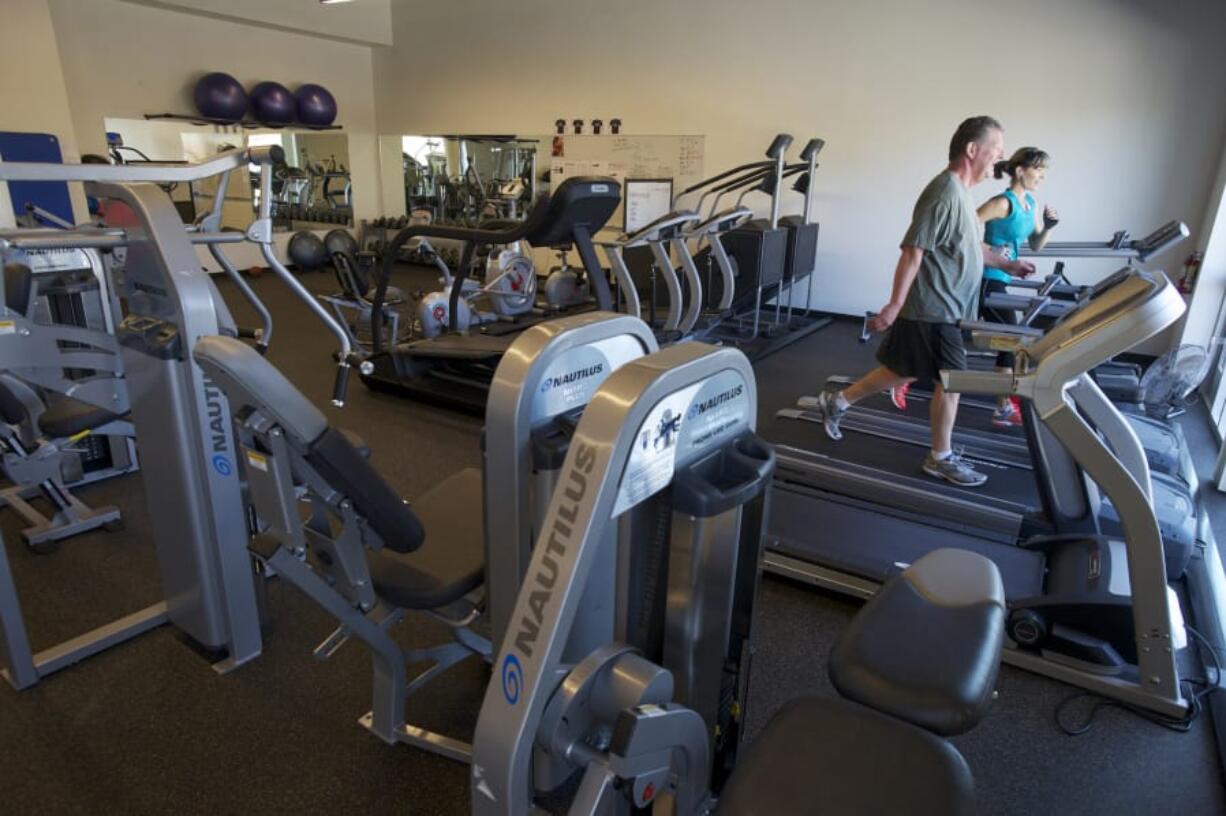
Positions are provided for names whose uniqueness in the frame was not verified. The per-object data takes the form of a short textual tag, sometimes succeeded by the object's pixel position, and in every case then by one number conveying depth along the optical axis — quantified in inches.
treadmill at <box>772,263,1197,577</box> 98.3
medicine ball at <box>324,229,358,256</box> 337.4
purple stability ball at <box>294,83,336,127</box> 350.9
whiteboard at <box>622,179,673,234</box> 298.2
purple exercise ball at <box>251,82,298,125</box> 334.3
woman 154.0
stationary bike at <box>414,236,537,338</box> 202.5
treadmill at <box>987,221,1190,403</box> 141.3
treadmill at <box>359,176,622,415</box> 131.7
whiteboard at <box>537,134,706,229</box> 298.4
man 115.4
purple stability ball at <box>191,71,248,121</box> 319.0
